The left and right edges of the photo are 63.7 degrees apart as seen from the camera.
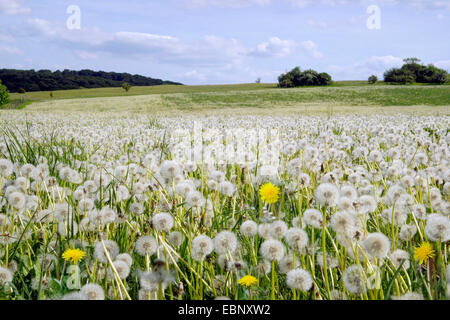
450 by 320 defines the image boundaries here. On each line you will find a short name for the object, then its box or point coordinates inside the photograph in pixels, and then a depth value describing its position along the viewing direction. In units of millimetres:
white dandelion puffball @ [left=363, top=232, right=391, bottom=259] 1434
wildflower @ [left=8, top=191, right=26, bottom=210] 2113
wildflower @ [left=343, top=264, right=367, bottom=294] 1439
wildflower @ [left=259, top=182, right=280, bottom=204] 2299
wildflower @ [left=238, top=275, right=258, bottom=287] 1481
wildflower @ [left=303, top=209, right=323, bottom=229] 1733
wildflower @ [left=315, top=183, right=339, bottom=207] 1740
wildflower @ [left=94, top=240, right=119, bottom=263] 1634
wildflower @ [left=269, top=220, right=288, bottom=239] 1712
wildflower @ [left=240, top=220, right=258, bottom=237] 1824
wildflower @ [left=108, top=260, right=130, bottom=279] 1494
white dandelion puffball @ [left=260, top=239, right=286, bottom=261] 1575
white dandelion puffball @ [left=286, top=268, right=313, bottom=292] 1423
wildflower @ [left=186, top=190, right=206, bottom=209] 2061
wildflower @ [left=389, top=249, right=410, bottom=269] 1675
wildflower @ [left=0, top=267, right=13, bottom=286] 1621
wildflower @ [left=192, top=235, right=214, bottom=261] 1629
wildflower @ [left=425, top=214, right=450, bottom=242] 1629
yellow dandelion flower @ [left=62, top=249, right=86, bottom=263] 1770
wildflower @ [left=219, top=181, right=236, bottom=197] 2592
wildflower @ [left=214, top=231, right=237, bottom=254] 1668
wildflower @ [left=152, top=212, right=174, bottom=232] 1699
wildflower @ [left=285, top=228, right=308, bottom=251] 1608
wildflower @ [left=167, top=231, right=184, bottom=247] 1890
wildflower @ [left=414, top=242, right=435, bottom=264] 1742
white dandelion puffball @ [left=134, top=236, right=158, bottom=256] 1629
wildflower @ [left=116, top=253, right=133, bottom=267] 1592
